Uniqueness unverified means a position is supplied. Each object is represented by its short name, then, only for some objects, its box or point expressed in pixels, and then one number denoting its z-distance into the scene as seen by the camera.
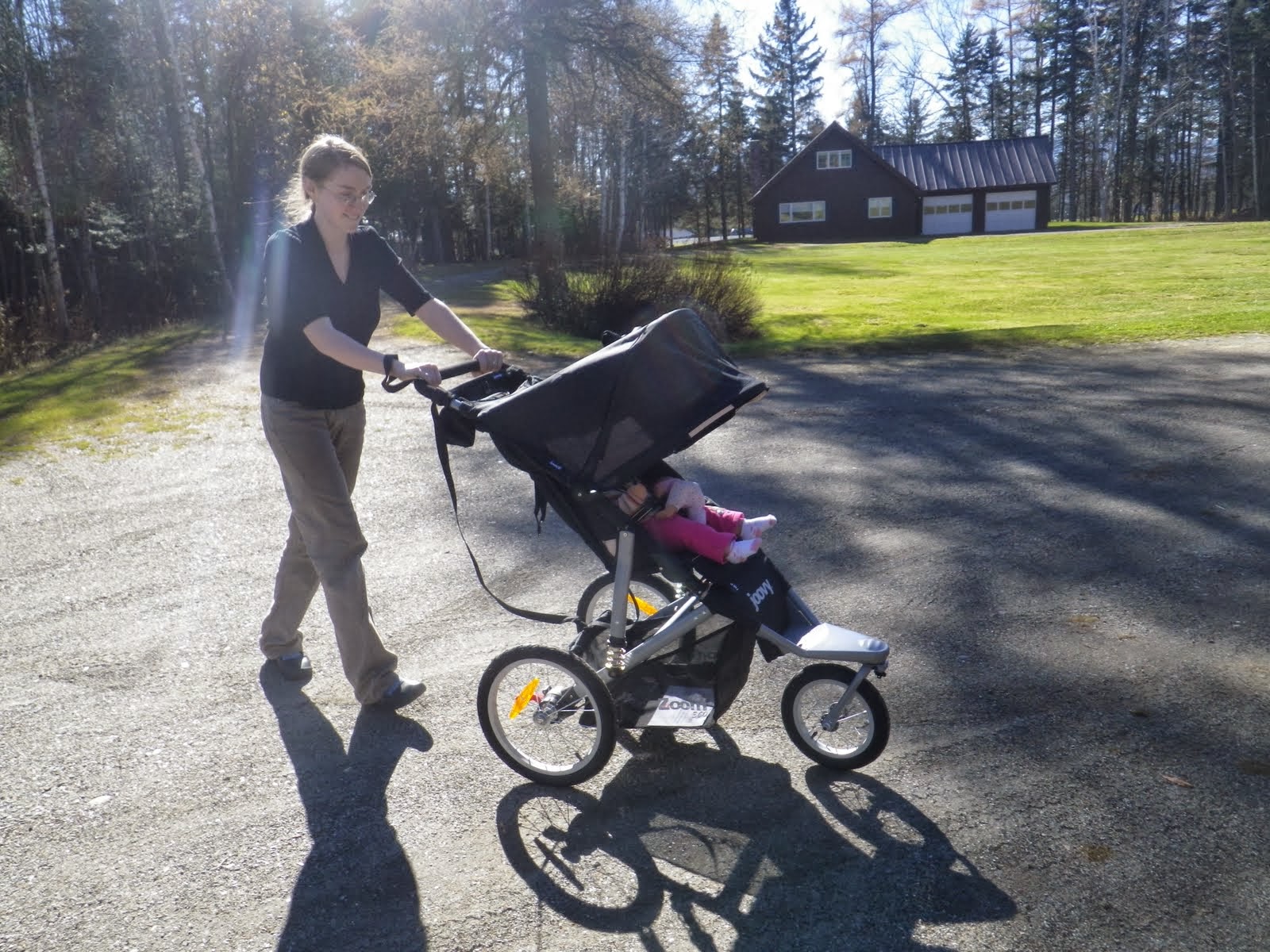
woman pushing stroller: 4.03
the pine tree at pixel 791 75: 74.75
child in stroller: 3.74
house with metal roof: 59.59
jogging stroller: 3.72
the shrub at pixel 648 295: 16.92
